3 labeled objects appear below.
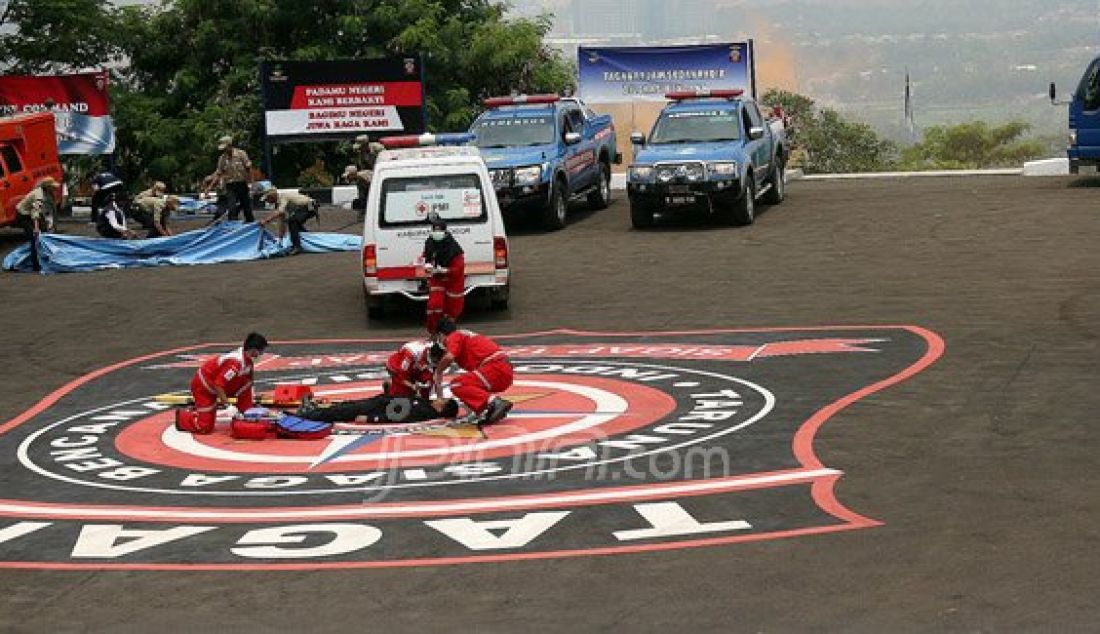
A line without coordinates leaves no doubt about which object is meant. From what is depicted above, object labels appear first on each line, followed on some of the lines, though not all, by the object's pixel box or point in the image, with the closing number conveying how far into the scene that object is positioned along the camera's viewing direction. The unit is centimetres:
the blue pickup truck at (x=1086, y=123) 3278
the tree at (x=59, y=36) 4825
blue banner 3891
